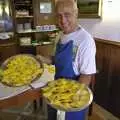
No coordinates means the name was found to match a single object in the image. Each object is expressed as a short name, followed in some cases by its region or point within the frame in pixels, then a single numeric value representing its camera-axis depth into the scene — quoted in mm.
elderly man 1232
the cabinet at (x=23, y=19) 3617
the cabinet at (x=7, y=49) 3592
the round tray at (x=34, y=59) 1606
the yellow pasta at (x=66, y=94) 977
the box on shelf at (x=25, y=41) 3726
